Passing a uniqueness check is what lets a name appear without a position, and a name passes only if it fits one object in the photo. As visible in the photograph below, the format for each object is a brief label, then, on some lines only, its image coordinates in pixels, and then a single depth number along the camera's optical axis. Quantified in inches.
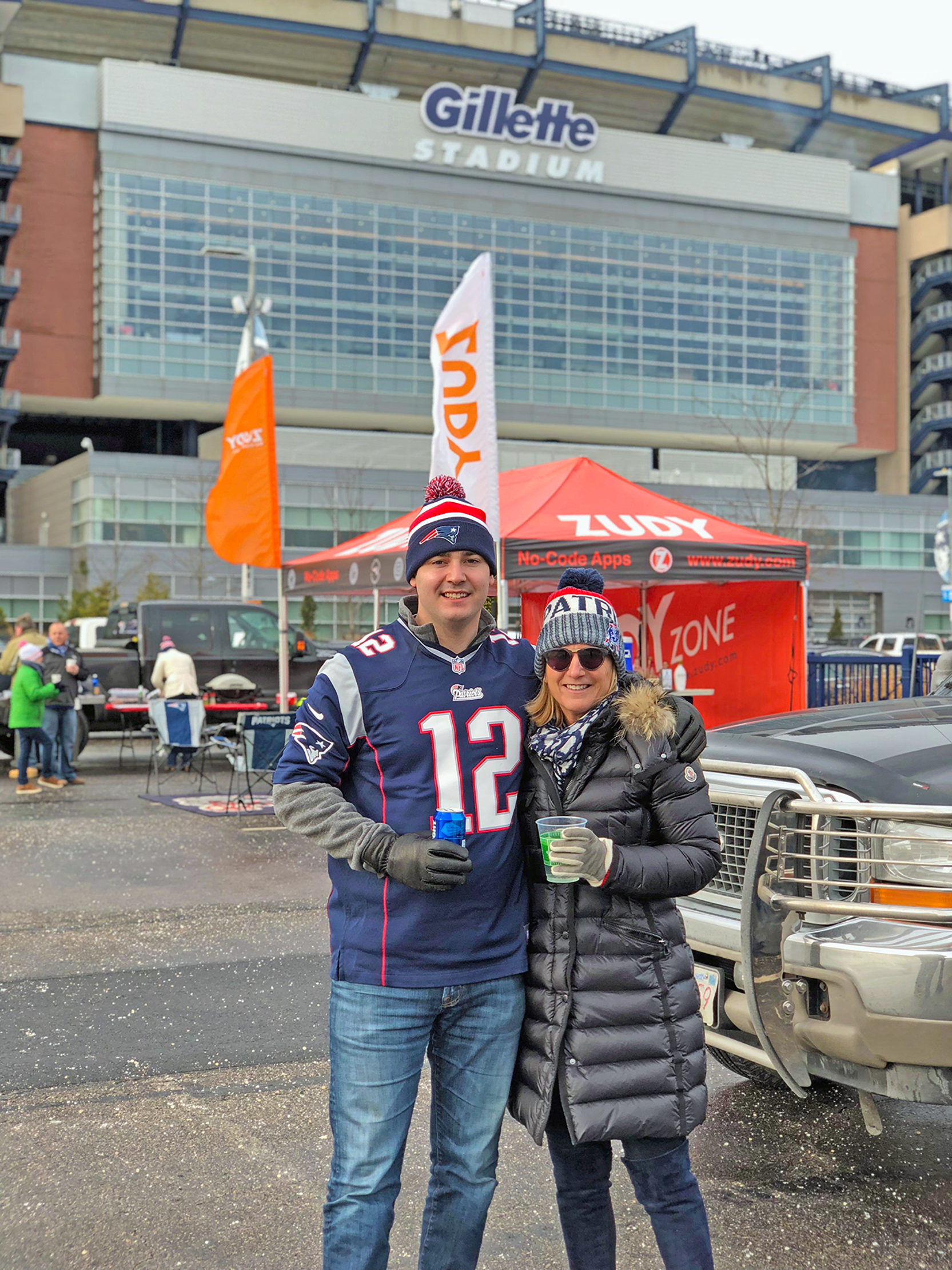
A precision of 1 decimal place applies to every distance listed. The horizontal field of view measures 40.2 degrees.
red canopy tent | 446.9
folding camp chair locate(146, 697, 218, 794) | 528.1
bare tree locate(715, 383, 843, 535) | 2452.0
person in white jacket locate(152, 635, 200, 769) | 607.5
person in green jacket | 515.8
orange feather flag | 519.2
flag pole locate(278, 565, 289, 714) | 573.3
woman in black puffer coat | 107.1
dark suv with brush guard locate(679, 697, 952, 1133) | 129.1
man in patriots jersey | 106.8
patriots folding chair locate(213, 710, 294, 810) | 469.7
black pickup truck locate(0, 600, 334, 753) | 716.7
